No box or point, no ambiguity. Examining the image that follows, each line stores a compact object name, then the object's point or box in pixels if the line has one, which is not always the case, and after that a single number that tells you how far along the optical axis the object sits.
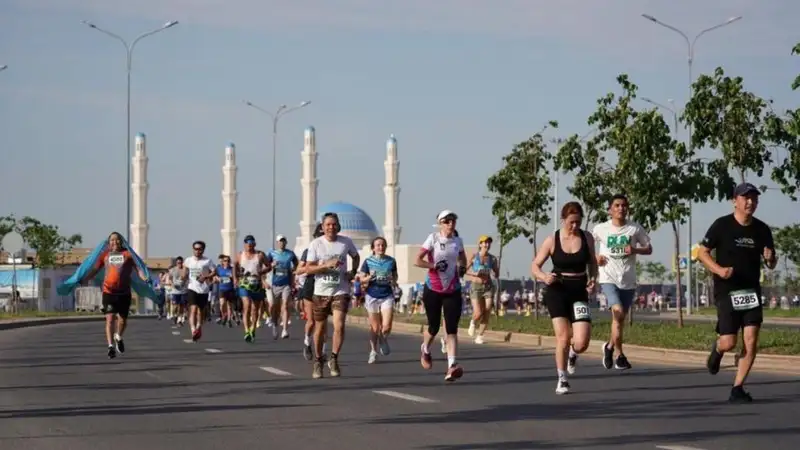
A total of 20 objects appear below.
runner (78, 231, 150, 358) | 22.11
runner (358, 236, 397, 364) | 21.06
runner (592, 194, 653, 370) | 17.73
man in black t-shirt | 13.36
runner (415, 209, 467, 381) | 16.73
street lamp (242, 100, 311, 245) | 91.81
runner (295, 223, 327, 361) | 17.38
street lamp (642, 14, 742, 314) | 44.59
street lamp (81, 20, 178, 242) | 67.12
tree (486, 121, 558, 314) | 45.31
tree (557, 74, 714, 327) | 29.41
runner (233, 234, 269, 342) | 27.27
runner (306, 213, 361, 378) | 17.30
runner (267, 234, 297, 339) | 27.20
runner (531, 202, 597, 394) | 14.16
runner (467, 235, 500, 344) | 26.84
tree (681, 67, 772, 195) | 28.00
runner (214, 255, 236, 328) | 33.28
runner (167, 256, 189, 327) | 38.91
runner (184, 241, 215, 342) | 28.33
